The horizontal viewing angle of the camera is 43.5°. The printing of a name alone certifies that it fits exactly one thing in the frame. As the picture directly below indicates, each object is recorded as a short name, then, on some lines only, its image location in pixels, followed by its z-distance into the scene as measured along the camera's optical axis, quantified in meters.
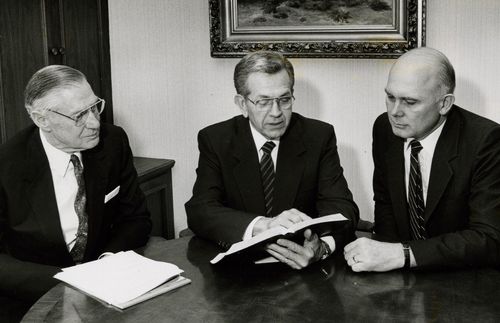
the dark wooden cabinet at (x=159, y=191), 4.11
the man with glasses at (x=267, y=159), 2.78
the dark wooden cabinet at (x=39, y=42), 3.39
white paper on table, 2.01
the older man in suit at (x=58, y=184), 2.58
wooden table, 1.86
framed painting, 3.54
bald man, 2.44
